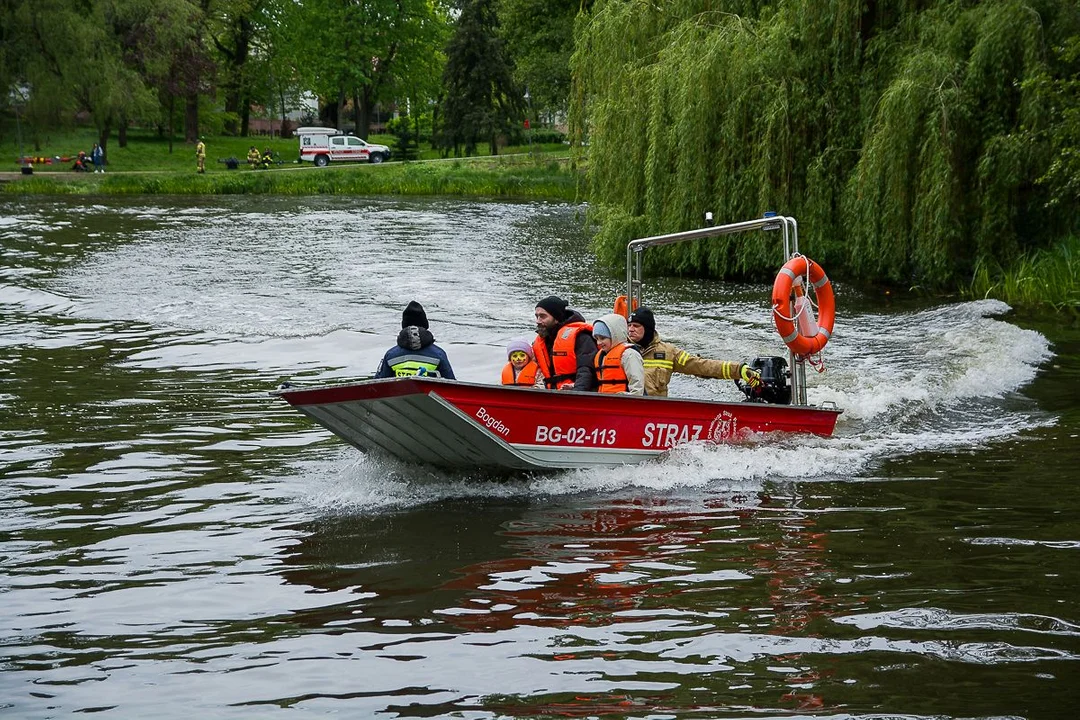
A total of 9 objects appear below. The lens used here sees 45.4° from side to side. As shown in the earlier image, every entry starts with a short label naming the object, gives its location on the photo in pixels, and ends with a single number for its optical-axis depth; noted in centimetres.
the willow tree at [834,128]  1975
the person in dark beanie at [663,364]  1202
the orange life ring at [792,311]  1173
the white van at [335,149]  6606
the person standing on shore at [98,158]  5781
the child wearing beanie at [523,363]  1158
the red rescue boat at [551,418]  999
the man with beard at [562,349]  1130
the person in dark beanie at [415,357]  1080
